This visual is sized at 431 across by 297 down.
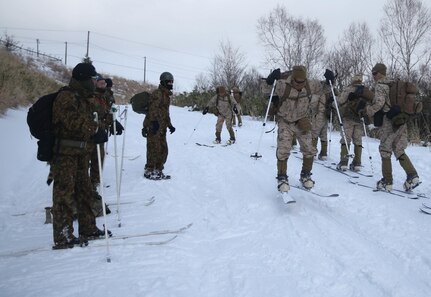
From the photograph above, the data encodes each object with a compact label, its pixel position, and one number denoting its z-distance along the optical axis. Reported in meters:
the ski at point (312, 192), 6.46
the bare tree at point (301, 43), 33.56
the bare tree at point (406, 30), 26.24
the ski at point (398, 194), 6.80
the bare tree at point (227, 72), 38.25
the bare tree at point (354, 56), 27.28
